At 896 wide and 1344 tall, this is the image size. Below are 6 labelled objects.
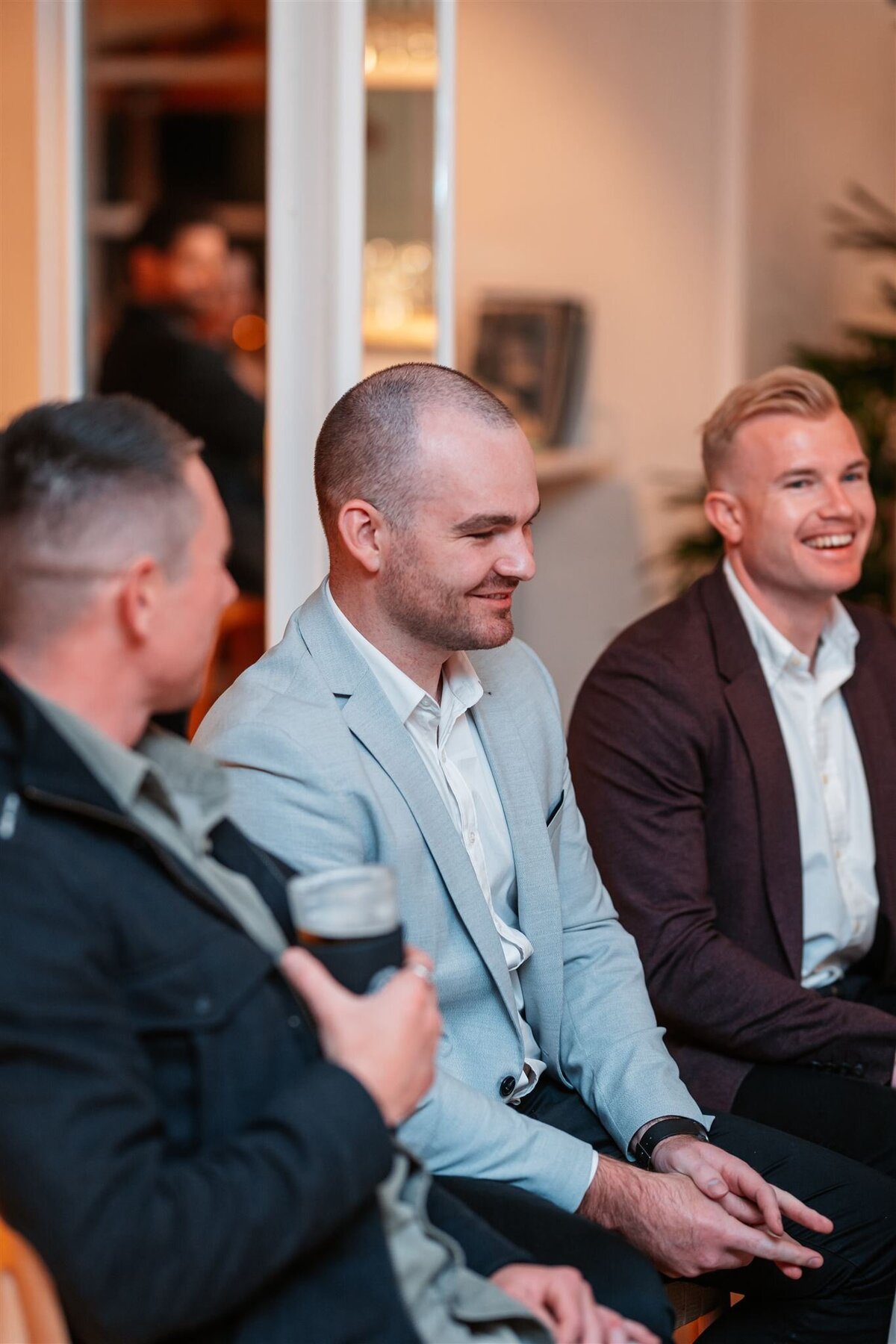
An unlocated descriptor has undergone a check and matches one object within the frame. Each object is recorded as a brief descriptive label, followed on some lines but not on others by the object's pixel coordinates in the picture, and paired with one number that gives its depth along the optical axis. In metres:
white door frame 2.98
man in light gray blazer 2.23
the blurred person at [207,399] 4.71
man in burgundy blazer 2.52
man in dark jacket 1.87
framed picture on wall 4.22
